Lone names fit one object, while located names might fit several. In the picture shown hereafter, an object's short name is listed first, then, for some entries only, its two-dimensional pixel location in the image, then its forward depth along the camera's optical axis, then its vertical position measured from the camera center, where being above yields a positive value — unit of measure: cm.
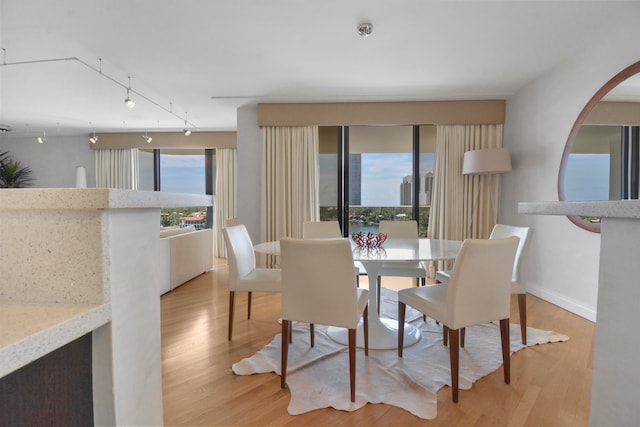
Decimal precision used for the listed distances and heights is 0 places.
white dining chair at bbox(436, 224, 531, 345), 228 -61
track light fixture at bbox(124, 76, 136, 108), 346 +109
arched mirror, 242 +44
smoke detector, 249 +139
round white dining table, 208 -51
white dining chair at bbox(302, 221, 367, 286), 327 -31
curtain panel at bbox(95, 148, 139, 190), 614 +69
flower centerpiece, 233 -30
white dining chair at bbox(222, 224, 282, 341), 239 -61
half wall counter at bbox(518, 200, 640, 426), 62 -25
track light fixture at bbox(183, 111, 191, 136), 504 +137
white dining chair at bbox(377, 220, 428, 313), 275 -58
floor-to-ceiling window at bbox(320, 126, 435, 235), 463 +39
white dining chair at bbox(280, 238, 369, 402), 167 -48
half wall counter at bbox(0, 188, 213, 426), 57 -13
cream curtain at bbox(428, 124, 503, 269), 421 +18
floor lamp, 368 +46
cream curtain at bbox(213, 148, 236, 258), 601 +28
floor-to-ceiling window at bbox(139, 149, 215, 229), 631 +61
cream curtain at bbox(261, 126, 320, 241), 443 +30
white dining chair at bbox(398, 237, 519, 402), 167 -53
